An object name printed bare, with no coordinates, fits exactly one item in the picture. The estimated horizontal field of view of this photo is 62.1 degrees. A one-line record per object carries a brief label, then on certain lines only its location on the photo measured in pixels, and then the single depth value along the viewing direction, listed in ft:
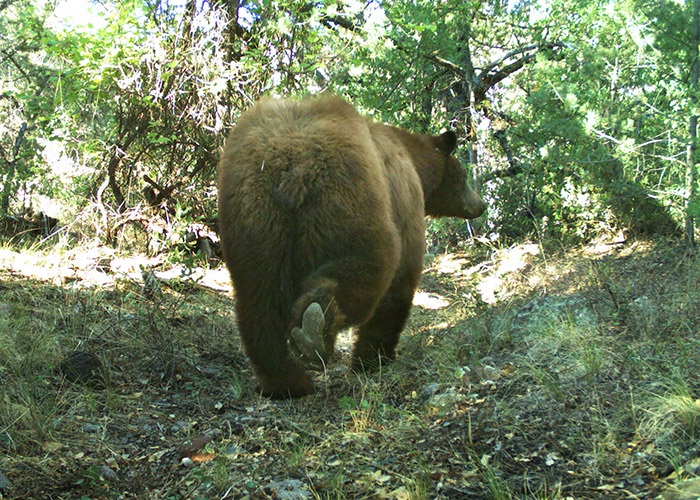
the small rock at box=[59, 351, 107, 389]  13.41
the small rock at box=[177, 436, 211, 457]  10.69
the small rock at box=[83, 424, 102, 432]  11.35
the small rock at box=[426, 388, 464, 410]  11.97
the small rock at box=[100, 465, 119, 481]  9.55
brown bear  12.19
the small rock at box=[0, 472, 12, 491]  8.74
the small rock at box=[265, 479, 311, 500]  8.98
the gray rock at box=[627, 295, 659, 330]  13.98
